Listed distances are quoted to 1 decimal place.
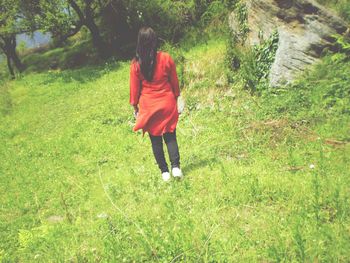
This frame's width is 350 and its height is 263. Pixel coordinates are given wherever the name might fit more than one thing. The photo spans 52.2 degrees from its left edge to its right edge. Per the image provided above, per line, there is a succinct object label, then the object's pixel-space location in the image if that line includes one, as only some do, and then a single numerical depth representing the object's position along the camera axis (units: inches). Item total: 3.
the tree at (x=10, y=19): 868.6
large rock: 392.8
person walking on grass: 262.7
